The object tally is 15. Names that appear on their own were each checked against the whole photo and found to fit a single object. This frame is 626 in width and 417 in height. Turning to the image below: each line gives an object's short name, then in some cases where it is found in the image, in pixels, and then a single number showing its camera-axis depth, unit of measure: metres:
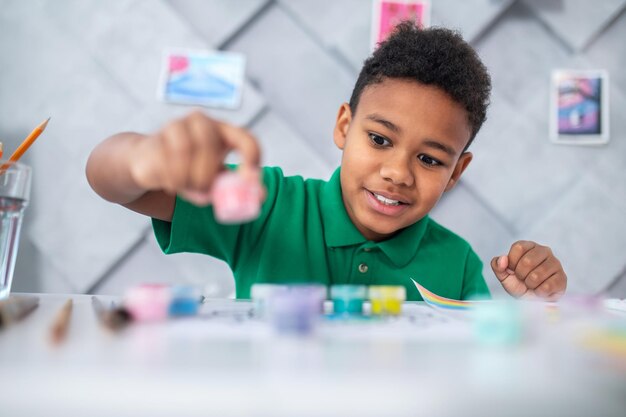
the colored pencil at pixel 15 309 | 0.25
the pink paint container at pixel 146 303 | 0.27
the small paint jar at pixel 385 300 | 0.34
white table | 0.17
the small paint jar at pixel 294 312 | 0.25
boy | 0.59
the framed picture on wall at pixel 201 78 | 1.00
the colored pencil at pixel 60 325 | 0.22
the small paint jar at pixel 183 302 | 0.30
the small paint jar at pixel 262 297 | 0.30
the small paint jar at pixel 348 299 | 0.34
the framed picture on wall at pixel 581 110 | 1.03
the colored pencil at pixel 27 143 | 0.46
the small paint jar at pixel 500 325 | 0.24
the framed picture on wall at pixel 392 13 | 1.02
